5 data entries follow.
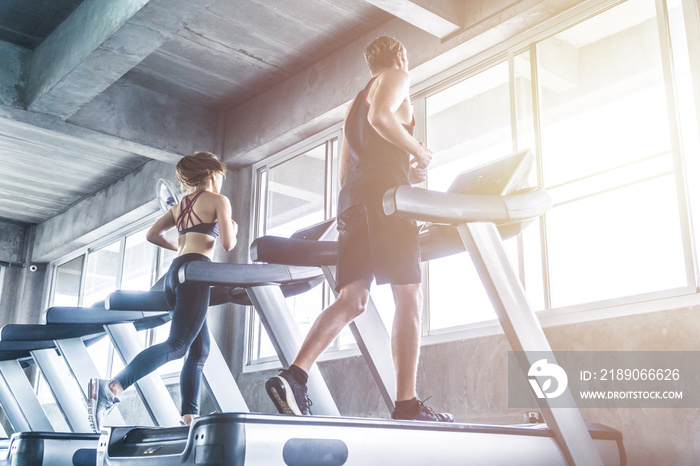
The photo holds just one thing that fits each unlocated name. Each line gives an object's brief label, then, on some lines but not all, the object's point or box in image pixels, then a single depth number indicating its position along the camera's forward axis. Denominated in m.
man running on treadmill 2.23
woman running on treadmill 2.81
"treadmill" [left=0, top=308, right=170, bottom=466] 3.29
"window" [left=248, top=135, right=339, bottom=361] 5.65
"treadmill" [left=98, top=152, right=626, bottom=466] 1.71
